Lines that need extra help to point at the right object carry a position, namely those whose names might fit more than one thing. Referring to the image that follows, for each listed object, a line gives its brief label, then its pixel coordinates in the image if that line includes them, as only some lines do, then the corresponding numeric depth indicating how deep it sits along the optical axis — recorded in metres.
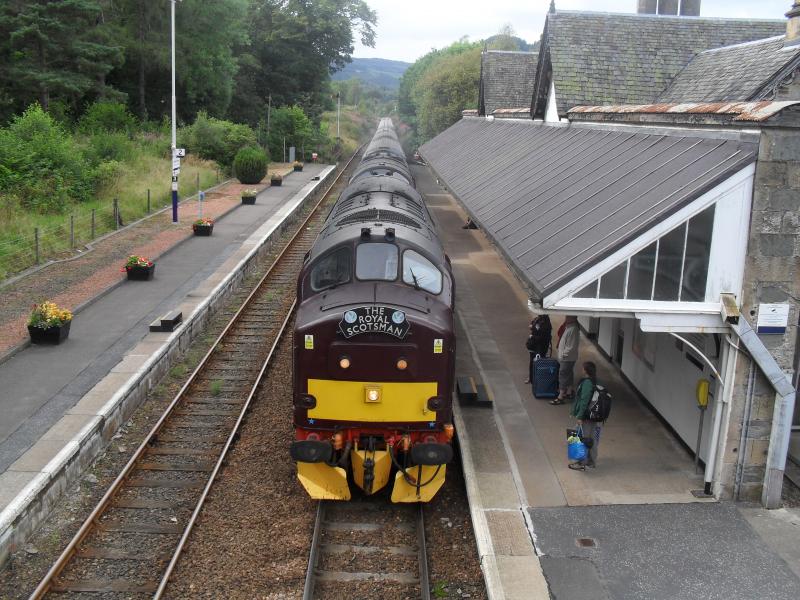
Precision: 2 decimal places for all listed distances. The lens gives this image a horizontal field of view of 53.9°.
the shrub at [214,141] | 47.31
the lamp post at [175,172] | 29.17
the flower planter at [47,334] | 15.08
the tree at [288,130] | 58.75
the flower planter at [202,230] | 27.50
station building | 9.37
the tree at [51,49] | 38.78
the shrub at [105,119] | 43.84
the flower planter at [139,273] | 20.66
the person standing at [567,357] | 13.12
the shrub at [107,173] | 32.47
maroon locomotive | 9.41
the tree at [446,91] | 58.50
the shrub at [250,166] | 42.91
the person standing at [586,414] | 10.74
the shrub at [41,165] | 27.98
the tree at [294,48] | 69.44
